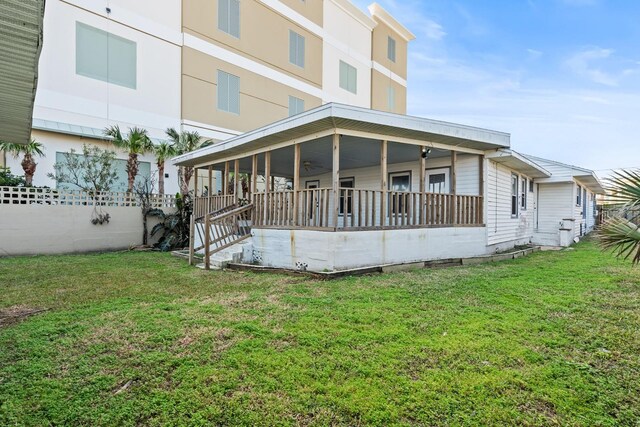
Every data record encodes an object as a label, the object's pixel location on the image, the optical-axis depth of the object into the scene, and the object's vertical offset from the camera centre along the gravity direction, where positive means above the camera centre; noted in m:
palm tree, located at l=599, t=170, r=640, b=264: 4.61 +0.02
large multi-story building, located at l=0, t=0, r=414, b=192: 11.59 +6.53
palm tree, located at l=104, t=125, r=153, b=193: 11.82 +2.38
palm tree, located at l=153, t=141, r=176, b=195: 13.06 +2.19
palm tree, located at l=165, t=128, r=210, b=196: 13.81 +2.72
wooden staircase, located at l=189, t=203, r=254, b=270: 7.99 -0.50
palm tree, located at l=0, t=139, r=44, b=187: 10.36 +1.70
